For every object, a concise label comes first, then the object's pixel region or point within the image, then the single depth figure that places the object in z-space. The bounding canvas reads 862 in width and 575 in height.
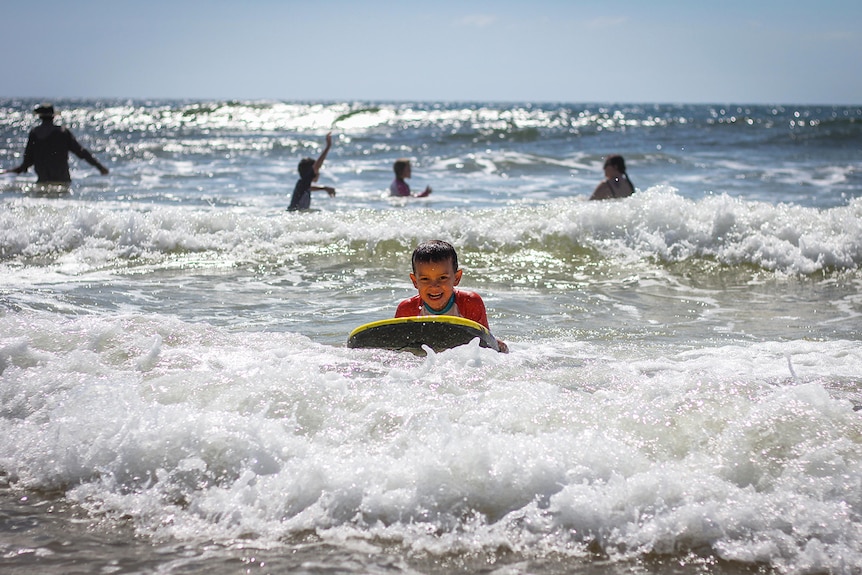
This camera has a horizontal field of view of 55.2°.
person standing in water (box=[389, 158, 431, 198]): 13.91
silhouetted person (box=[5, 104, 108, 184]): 12.87
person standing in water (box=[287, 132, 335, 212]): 12.02
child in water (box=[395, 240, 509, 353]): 4.84
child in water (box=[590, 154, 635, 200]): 11.52
